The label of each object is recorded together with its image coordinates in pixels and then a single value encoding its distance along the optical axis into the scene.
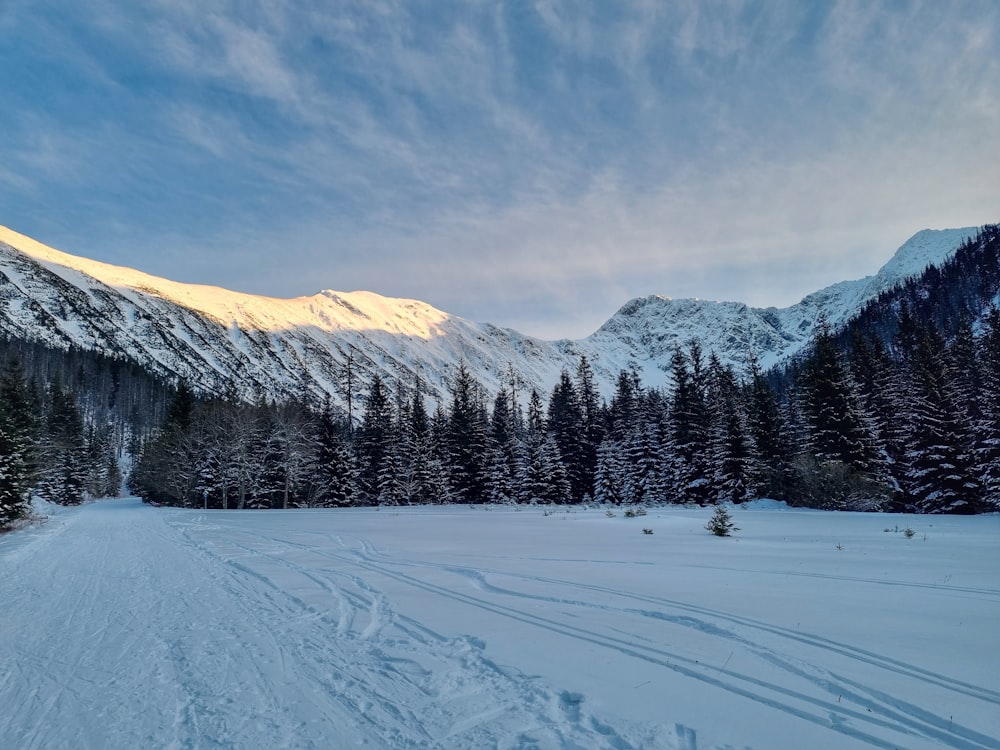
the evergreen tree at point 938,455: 25.06
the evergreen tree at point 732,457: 32.41
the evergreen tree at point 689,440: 35.12
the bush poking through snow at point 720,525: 14.38
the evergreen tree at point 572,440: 45.00
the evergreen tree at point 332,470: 42.12
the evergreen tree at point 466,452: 43.56
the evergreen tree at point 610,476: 40.16
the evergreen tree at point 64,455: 55.44
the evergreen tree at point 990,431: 24.83
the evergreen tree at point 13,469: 21.69
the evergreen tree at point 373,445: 44.12
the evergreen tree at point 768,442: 30.94
